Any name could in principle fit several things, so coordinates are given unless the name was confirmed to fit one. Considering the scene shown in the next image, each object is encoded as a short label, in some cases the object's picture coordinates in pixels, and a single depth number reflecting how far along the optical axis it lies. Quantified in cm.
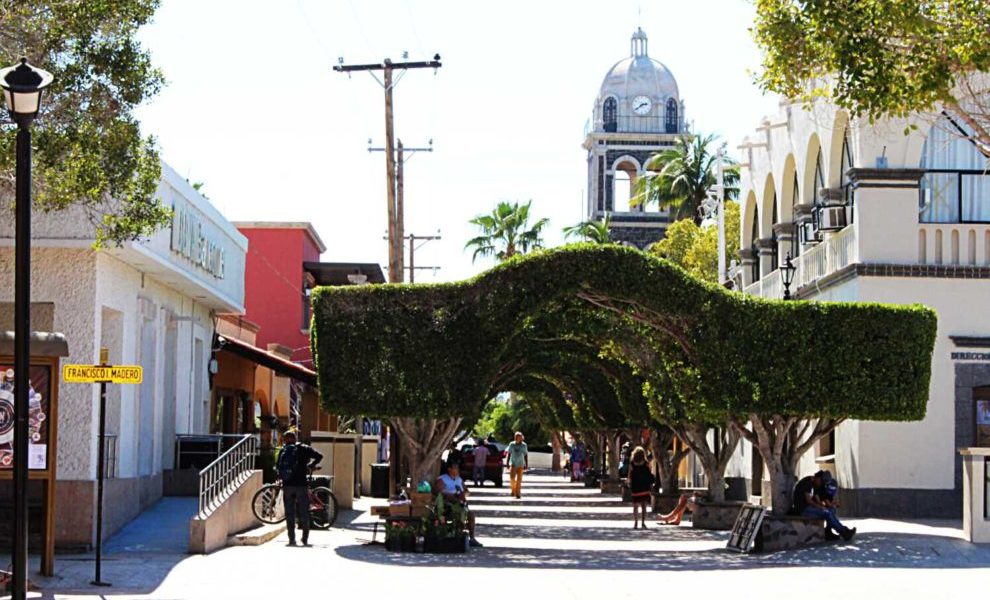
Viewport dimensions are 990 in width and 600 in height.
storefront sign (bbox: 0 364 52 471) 1700
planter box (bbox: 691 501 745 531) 2959
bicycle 2528
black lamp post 1339
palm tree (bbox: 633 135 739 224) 6166
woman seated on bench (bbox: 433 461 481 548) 2364
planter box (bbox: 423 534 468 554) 2267
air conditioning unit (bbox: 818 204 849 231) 3080
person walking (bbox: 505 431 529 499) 4238
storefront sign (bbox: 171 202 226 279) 2539
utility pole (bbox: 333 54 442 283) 3341
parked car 5412
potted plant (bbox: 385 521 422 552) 2267
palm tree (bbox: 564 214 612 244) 6538
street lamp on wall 2976
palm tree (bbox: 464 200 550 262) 6278
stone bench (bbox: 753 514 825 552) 2336
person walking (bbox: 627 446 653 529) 2916
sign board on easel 2322
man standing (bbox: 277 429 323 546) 2298
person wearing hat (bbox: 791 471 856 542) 2370
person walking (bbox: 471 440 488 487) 5247
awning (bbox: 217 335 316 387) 3325
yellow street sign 1684
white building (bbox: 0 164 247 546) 2070
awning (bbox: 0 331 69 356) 1688
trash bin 3866
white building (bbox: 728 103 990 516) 2886
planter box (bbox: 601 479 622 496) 4822
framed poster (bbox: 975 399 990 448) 2897
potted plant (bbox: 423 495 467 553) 2269
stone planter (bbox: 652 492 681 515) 3476
